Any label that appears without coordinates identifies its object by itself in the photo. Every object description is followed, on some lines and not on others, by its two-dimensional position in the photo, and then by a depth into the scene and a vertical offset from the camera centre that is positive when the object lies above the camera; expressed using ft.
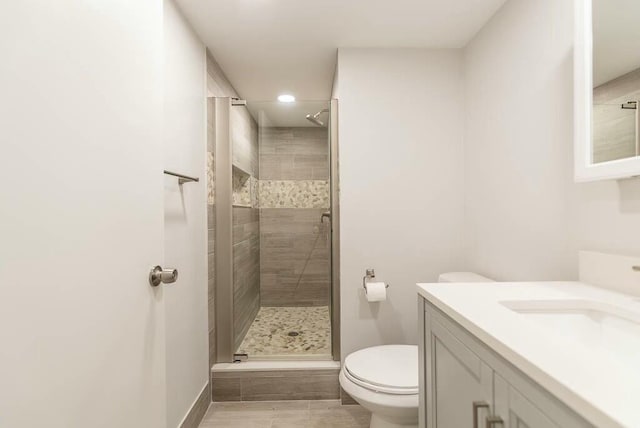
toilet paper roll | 6.23 -1.53
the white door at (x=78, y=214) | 1.77 +0.00
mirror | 3.16 +1.27
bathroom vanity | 1.53 -0.91
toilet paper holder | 6.56 -1.29
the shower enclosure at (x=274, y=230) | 7.03 -0.46
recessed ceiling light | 9.71 +3.50
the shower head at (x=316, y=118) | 7.77 +2.38
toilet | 4.42 -2.42
